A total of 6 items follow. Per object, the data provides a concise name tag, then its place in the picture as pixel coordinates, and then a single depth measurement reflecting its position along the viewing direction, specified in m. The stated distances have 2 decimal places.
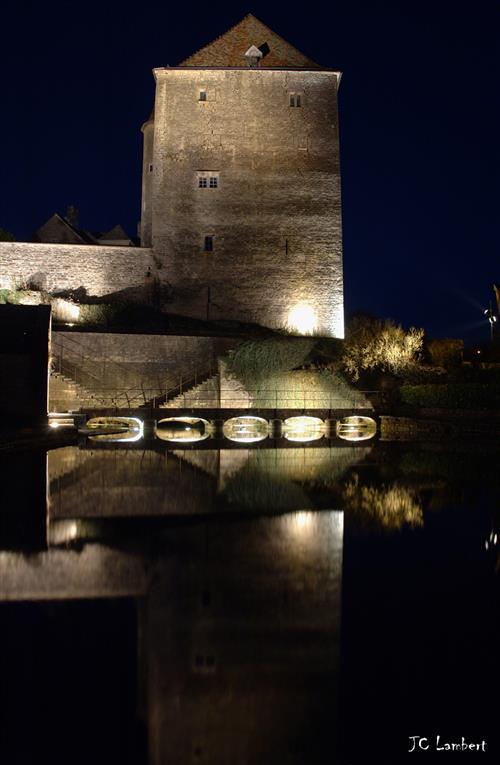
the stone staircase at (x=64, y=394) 24.44
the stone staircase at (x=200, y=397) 26.09
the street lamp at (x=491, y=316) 44.75
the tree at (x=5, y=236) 36.23
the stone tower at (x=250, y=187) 34.97
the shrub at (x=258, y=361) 27.05
